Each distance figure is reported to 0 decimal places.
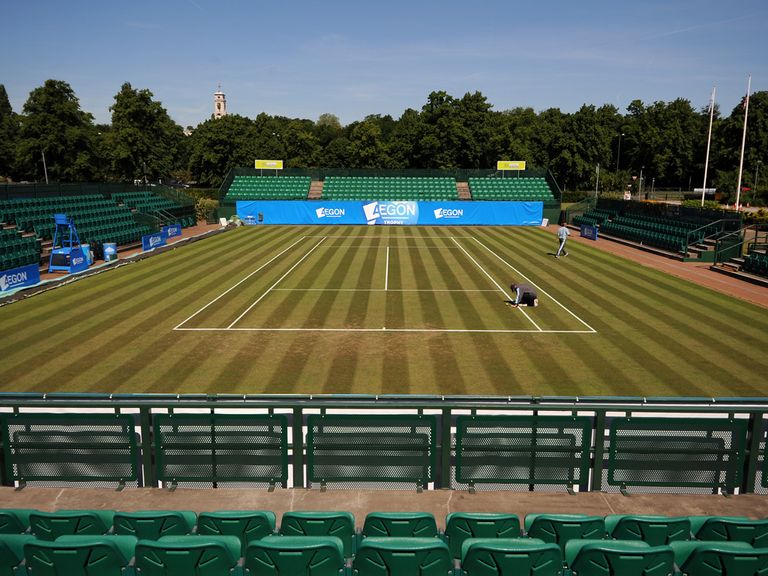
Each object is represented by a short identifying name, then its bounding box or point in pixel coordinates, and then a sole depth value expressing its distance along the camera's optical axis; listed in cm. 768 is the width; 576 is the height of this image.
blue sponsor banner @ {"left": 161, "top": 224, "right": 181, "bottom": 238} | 4676
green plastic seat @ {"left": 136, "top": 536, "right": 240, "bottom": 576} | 443
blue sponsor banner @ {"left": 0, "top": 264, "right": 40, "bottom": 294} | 2467
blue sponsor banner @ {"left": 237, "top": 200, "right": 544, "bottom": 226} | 5684
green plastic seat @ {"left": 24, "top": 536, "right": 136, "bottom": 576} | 441
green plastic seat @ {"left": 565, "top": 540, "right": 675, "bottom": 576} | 443
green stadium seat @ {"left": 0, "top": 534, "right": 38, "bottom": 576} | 462
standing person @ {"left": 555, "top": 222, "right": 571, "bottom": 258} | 3475
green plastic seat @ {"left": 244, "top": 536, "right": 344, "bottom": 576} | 442
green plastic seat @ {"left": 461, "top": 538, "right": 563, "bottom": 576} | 443
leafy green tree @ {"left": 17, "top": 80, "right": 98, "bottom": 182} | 8206
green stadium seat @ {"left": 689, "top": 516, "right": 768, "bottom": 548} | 527
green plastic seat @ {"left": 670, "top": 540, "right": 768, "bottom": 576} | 449
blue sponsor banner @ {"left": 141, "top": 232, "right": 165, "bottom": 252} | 3822
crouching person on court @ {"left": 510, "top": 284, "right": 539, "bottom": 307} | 2230
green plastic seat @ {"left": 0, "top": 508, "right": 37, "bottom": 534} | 541
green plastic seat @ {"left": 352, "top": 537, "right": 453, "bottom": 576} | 445
